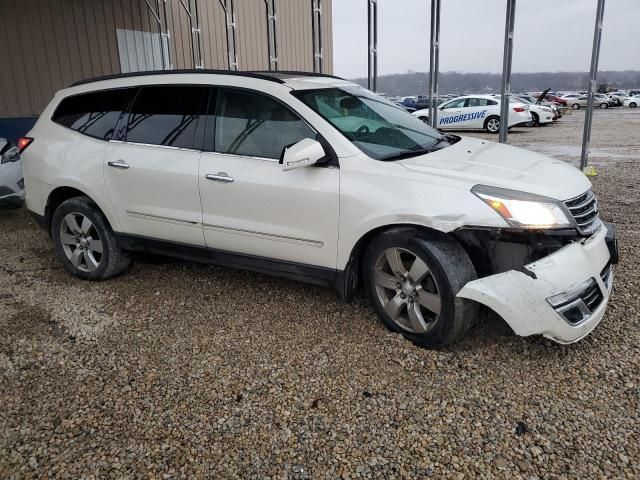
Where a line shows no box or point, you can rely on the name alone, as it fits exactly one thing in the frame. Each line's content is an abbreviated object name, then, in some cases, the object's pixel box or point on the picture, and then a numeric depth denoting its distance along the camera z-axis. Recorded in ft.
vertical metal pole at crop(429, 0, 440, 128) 26.78
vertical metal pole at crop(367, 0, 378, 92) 30.07
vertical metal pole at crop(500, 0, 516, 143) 23.95
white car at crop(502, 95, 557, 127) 79.71
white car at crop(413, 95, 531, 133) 68.49
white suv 9.62
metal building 30.42
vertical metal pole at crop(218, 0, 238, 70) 35.42
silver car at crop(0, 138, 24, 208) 21.58
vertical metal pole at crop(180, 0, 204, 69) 34.17
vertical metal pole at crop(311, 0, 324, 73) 32.30
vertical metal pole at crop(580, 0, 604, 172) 25.66
